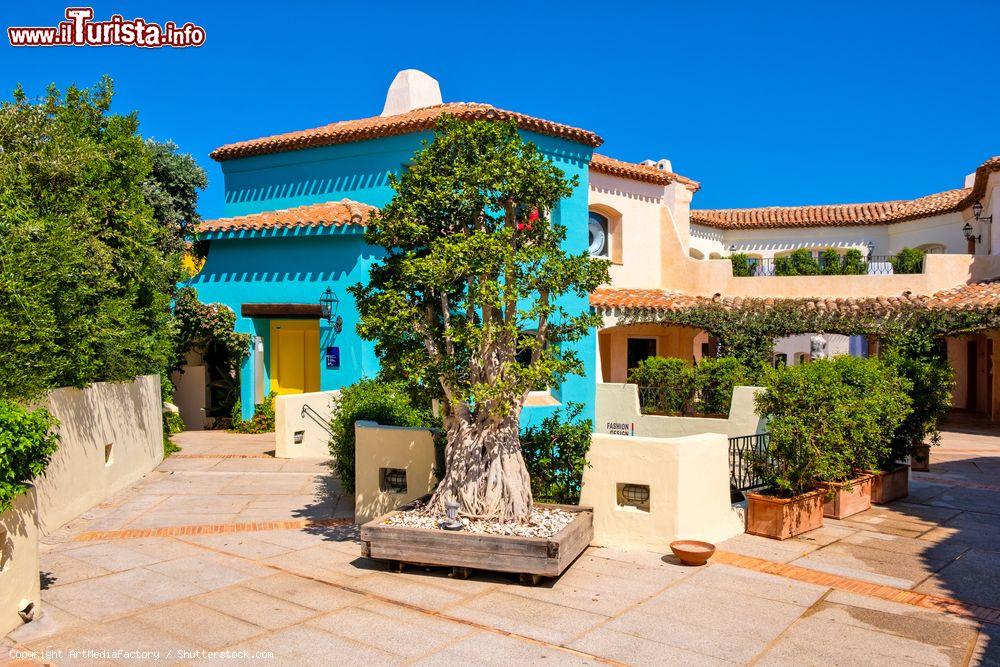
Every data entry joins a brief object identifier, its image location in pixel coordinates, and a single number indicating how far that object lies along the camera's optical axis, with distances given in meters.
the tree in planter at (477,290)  8.03
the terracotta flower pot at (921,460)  14.45
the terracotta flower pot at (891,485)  11.62
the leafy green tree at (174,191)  19.86
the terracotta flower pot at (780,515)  9.33
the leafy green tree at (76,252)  8.77
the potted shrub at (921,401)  12.95
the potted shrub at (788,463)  9.42
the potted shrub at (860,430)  10.09
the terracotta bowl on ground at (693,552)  8.03
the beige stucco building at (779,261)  22.55
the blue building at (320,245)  17.31
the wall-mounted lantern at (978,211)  24.11
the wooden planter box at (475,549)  7.30
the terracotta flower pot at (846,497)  10.36
